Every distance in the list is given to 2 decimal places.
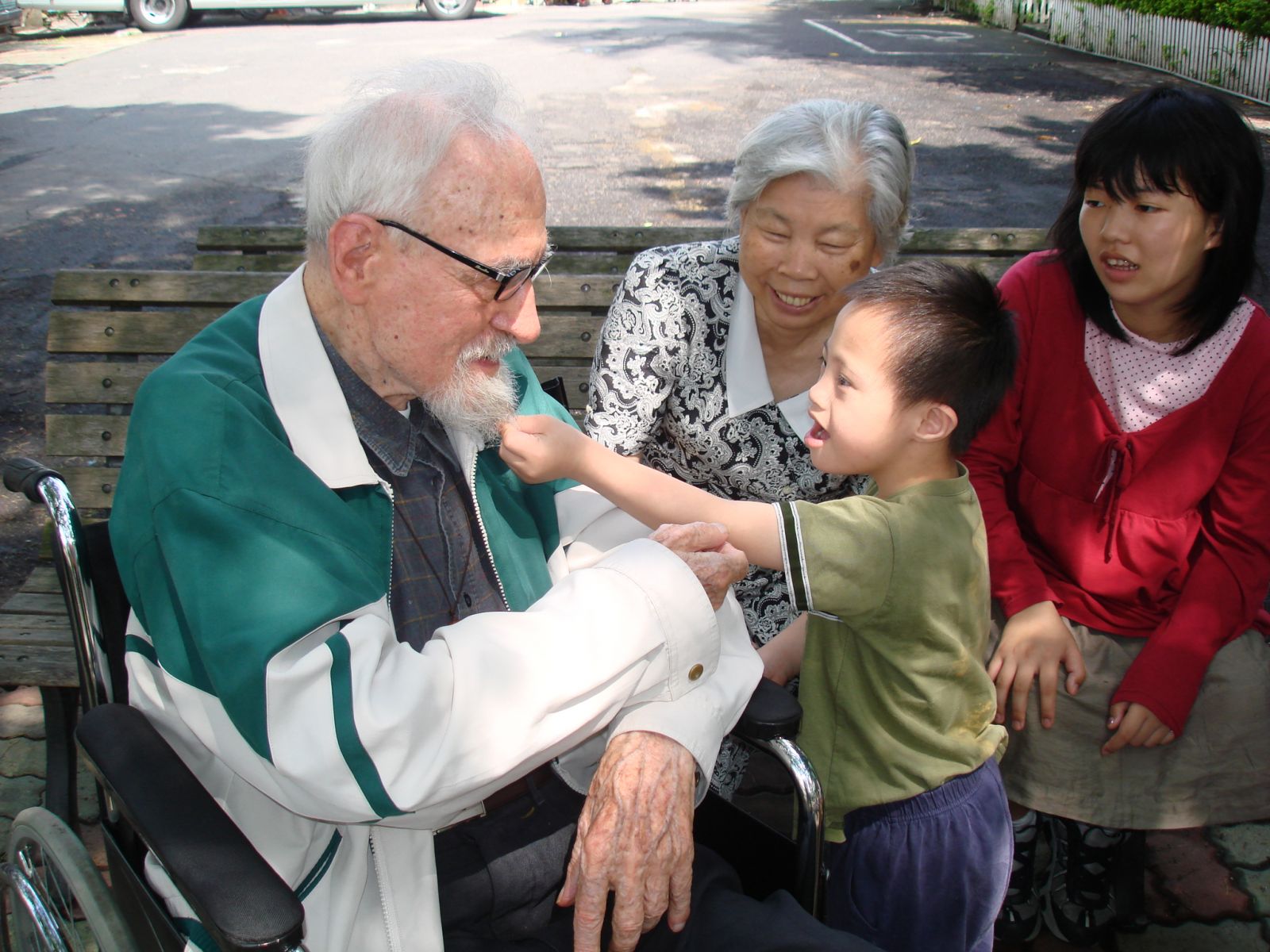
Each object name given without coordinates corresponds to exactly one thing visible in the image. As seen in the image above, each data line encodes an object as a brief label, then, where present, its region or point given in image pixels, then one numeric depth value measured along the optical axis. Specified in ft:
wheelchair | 4.61
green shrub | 40.52
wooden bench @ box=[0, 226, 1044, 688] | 9.81
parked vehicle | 57.57
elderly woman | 8.08
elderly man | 5.25
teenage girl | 7.70
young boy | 6.37
